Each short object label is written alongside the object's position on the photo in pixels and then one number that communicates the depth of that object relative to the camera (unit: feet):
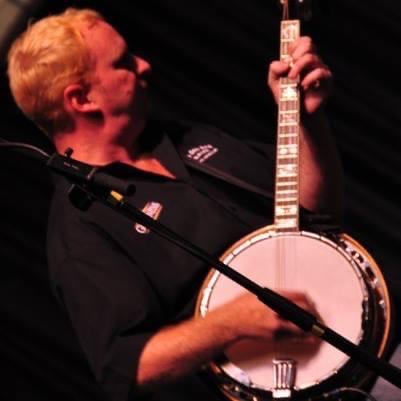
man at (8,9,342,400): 22.84
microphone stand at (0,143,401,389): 21.40
